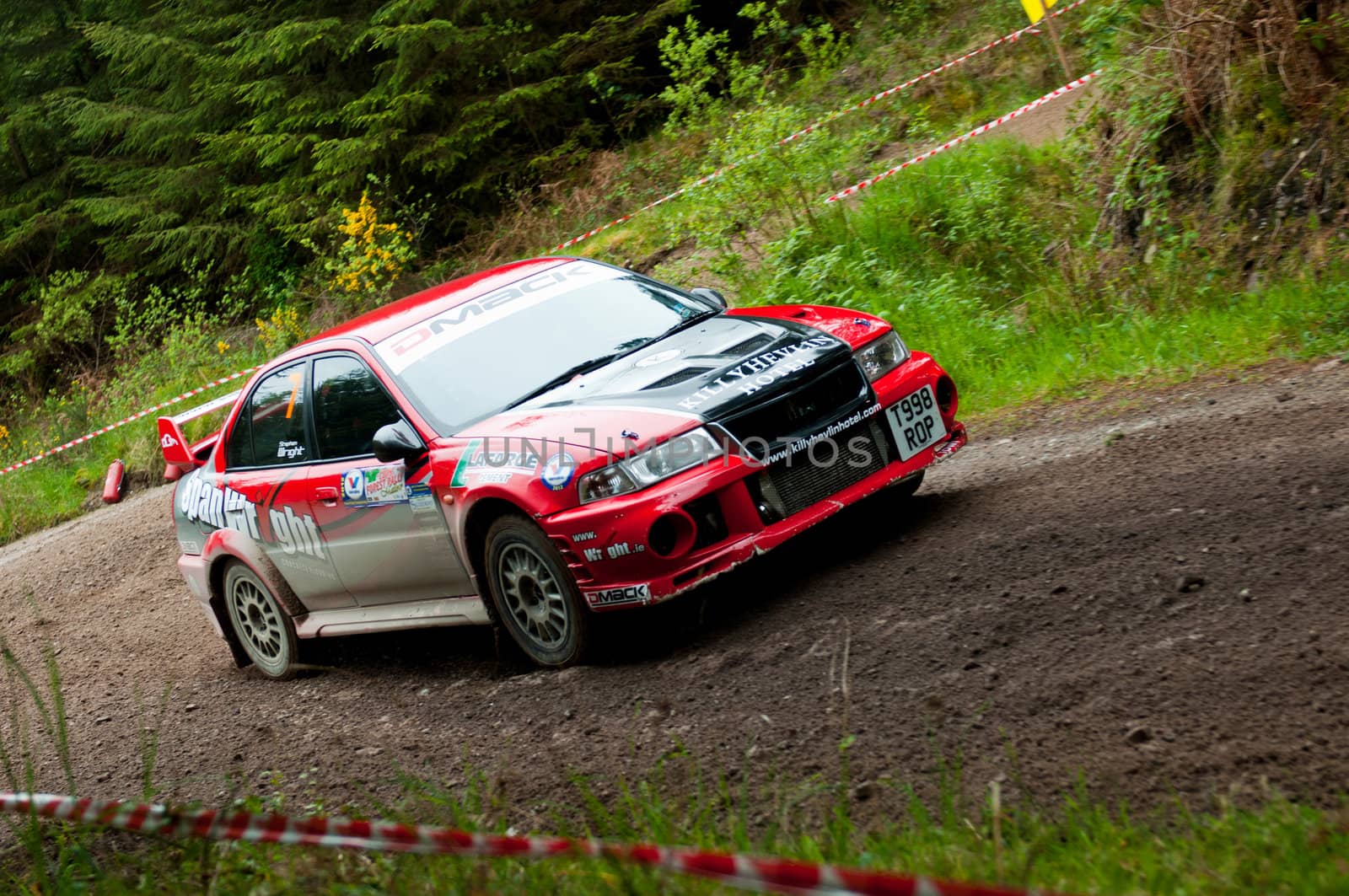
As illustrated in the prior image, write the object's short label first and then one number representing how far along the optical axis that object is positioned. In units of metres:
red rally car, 5.14
